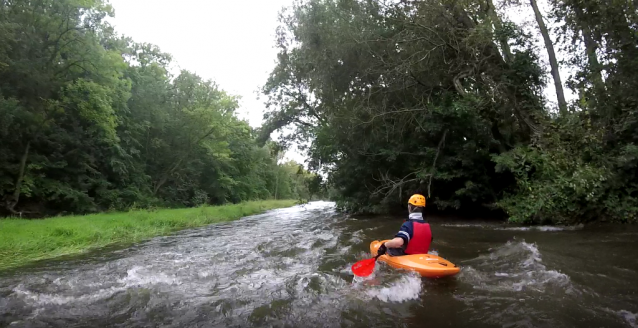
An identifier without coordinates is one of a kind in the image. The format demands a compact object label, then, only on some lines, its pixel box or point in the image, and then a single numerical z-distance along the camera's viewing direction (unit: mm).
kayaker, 5446
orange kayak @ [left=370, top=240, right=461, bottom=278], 4868
